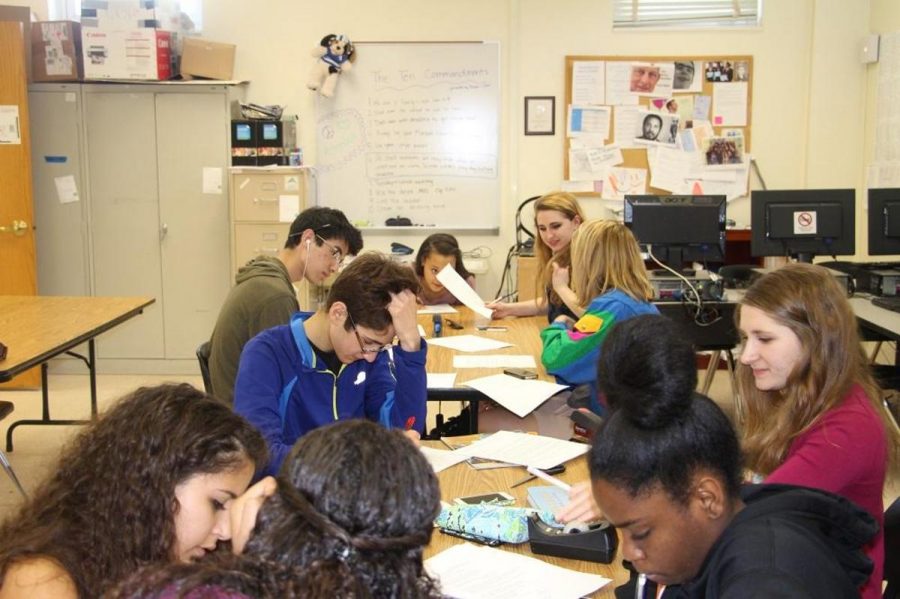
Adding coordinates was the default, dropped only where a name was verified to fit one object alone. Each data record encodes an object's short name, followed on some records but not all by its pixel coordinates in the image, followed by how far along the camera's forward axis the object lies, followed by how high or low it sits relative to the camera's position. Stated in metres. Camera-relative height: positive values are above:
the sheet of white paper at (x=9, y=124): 5.56 +0.43
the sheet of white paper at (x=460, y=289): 3.97 -0.44
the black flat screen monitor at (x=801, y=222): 4.42 -0.16
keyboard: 4.05 -0.52
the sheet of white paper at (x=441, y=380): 2.97 -0.65
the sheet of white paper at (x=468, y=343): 3.61 -0.63
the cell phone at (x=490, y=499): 1.92 -0.67
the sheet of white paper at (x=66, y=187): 5.96 +0.04
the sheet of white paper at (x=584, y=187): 6.17 +0.03
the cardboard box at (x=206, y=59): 5.91 +0.89
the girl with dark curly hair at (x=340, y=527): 0.83 -0.32
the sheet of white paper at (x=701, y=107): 6.09 +0.58
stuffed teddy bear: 6.04 +0.90
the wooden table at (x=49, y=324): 3.27 -0.57
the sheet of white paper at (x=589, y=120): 6.11 +0.49
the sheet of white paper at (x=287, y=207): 5.79 -0.10
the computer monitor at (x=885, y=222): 4.52 -0.16
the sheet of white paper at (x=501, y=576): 1.51 -0.68
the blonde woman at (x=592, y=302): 2.97 -0.38
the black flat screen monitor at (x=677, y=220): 4.23 -0.14
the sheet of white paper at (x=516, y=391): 2.77 -0.65
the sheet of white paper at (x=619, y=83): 6.07 +0.74
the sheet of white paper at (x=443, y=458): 2.18 -0.67
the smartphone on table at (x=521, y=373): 3.08 -0.64
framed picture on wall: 6.15 +0.53
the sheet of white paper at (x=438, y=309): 4.43 -0.60
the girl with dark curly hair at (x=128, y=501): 1.23 -0.45
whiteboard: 6.12 +0.39
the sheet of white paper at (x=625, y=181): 6.14 +0.07
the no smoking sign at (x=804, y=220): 4.43 -0.15
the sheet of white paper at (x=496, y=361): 3.29 -0.64
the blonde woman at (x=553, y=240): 3.82 -0.22
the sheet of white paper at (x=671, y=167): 6.12 +0.17
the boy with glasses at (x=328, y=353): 2.18 -0.41
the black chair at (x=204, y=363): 2.96 -0.57
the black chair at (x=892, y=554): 1.58 -0.65
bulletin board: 6.08 +0.67
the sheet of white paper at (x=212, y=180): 5.93 +0.08
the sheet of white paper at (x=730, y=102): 6.09 +0.61
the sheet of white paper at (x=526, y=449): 2.19 -0.66
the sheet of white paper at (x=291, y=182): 5.79 +0.06
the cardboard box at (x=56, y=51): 5.84 +0.93
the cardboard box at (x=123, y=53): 5.79 +0.91
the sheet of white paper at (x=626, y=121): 6.09 +0.48
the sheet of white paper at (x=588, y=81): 6.09 +0.76
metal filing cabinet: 5.77 -0.09
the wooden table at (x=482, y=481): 1.74 -0.68
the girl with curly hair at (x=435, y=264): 4.63 -0.38
